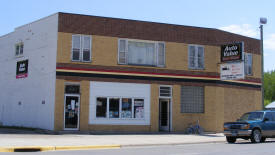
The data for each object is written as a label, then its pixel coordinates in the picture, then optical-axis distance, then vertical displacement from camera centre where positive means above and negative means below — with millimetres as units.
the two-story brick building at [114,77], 25109 +1970
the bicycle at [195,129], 26734 -1491
